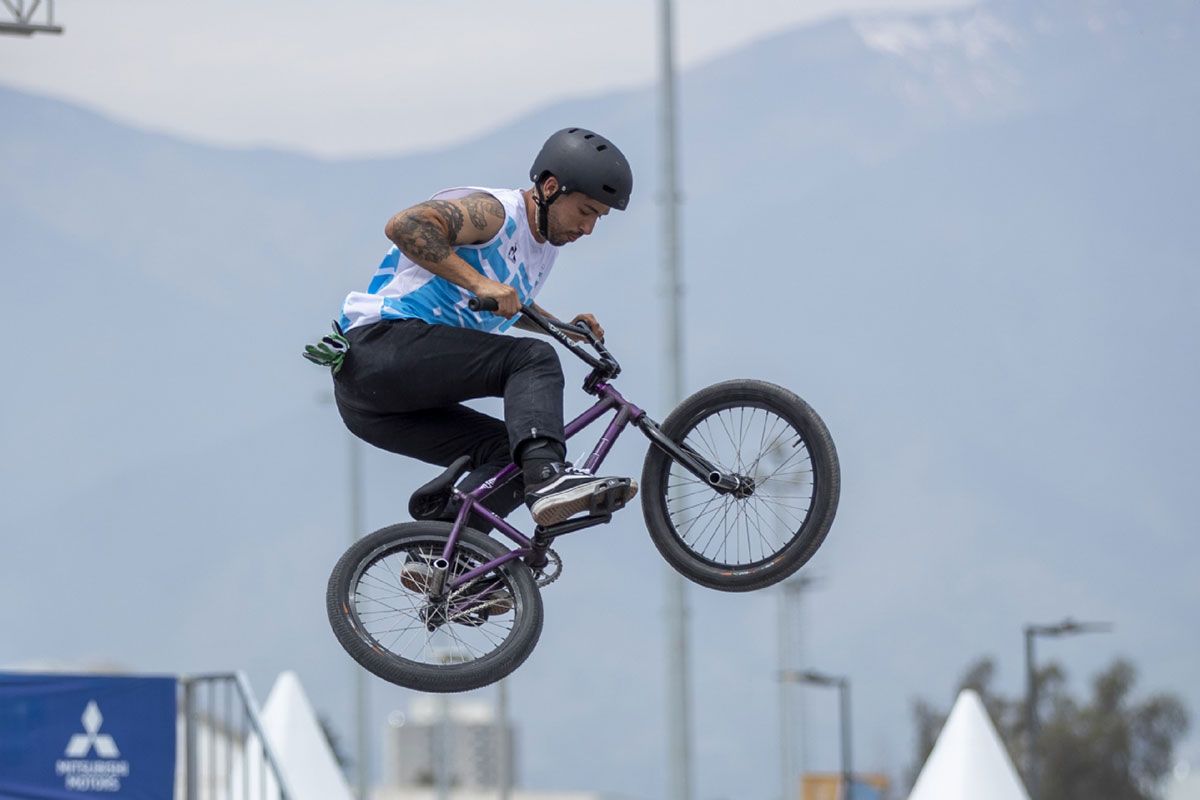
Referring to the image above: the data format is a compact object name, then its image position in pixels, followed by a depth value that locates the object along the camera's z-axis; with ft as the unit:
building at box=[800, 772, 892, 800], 178.09
